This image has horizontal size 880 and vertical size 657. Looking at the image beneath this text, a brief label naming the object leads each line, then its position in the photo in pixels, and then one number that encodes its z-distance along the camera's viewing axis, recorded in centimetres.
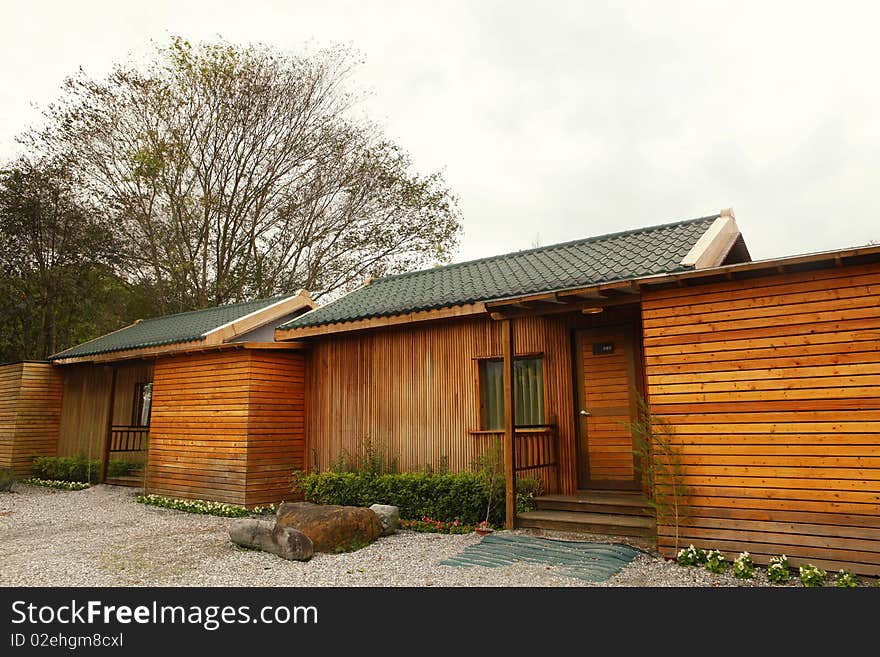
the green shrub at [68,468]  1336
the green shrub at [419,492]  732
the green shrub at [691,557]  507
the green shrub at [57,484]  1291
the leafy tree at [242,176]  1786
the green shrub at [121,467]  1316
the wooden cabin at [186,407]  980
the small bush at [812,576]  441
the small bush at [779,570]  458
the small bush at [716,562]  486
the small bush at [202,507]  927
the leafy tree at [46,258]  1720
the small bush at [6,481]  1274
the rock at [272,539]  600
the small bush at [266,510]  938
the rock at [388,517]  707
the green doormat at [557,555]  506
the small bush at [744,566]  470
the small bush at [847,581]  433
